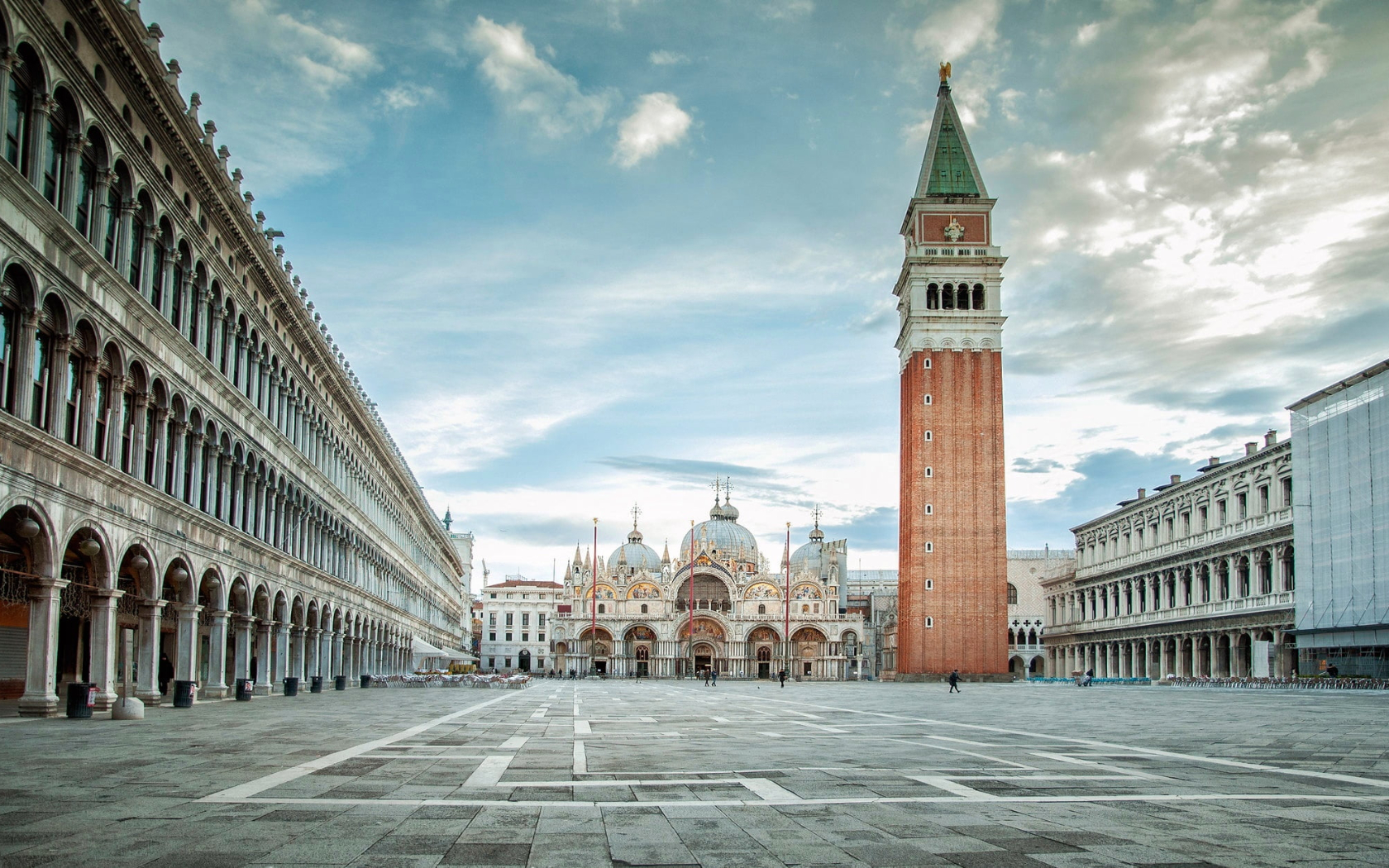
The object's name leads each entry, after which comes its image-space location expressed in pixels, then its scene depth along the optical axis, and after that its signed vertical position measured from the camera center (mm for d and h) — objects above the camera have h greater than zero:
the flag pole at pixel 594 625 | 118062 -7731
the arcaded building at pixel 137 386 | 20000 +3797
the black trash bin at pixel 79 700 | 21484 -2872
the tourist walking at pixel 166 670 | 38562 -4164
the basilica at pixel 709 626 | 126875 -8018
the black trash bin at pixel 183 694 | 27812 -3532
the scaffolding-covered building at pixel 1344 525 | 54438 +1788
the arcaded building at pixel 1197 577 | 65125 -1213
